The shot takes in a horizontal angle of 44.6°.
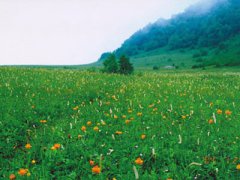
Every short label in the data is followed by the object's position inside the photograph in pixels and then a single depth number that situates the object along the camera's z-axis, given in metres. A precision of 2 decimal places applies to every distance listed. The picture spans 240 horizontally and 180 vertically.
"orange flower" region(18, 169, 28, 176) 4.54
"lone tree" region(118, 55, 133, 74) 33.81
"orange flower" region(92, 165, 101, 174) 4.68
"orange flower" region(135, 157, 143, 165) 4.88
